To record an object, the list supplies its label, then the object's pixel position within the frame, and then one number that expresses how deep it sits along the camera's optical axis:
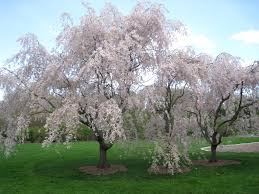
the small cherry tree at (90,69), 8.55
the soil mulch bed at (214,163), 10.85
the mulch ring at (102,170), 9.76
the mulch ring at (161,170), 9.46
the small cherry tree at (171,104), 8.97
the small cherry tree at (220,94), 10.43
